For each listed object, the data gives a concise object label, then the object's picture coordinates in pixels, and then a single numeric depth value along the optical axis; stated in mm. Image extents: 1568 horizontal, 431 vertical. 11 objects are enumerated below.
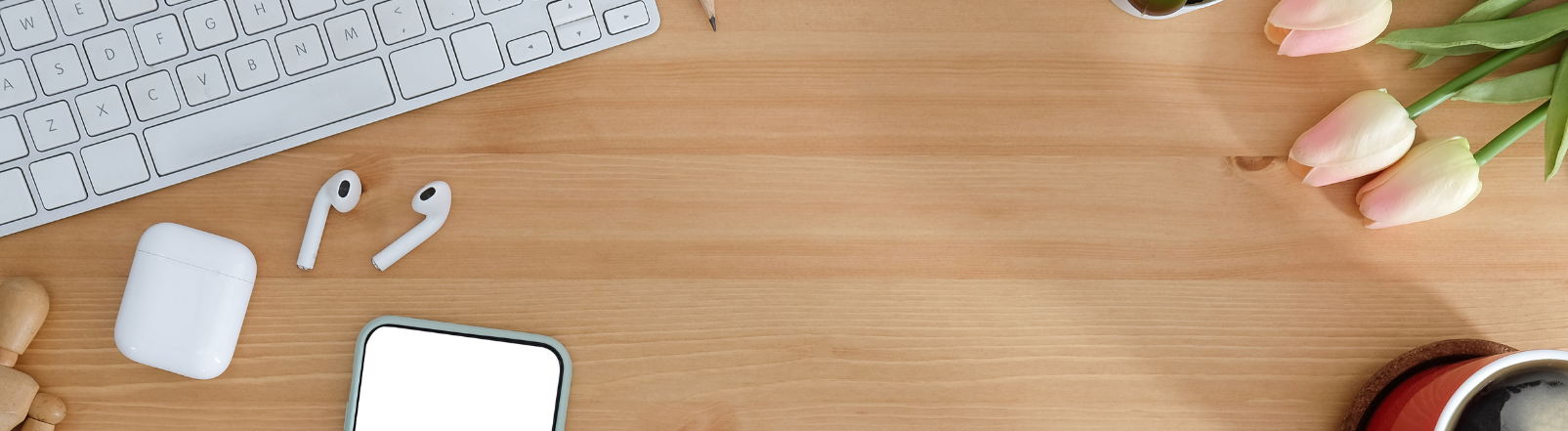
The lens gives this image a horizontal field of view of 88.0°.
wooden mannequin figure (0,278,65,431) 490
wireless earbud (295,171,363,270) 519
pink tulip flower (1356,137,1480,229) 497
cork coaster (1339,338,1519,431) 537
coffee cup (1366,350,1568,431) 428
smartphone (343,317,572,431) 509
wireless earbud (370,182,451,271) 513
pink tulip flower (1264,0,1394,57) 502
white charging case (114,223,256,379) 486
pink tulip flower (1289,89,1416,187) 504
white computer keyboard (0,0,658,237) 510
